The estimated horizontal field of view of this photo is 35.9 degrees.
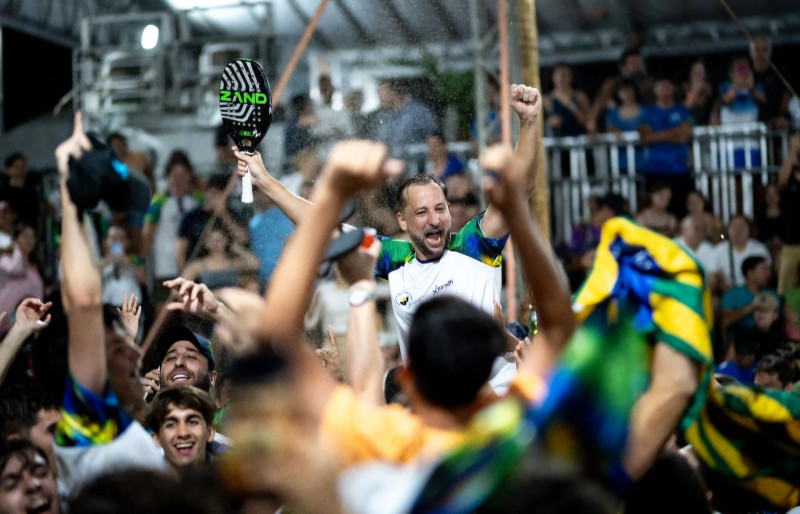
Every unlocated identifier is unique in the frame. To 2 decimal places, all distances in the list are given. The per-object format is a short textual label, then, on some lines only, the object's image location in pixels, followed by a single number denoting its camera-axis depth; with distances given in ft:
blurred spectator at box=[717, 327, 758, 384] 26.99
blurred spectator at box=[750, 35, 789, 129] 36.76
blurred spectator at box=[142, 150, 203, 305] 31.94
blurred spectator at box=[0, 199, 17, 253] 32.94
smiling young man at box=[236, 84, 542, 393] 19.33
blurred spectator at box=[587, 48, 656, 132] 36.96
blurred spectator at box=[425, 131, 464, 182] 26.45
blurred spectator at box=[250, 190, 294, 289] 24.59
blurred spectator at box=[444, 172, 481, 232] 27.12
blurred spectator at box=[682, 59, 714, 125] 37.09
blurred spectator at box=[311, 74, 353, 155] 27.02
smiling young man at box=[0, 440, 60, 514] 11.83
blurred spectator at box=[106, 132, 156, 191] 36.22
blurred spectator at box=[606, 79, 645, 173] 36.58
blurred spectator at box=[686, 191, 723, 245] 34.17
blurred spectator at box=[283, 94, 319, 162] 28.25
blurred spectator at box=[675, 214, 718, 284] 33.73
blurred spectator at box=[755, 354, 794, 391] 20.88
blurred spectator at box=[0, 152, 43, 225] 35.45
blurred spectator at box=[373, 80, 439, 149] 25.41
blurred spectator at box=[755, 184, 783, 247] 35.86
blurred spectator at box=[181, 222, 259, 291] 24.77
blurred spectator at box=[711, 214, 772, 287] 34.04
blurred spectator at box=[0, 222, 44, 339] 29.81
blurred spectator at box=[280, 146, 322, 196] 27.00
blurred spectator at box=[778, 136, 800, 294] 34.40
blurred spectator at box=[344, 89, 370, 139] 26.63
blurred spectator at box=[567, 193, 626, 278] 33.86
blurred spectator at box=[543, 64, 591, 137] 36.70
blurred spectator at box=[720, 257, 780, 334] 30.66
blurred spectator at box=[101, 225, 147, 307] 30.01
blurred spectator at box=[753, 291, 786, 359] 29.15
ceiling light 41.47
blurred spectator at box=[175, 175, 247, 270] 28.17
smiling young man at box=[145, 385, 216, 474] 14.99
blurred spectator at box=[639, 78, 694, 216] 35.50
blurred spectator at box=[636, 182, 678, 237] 32.94
